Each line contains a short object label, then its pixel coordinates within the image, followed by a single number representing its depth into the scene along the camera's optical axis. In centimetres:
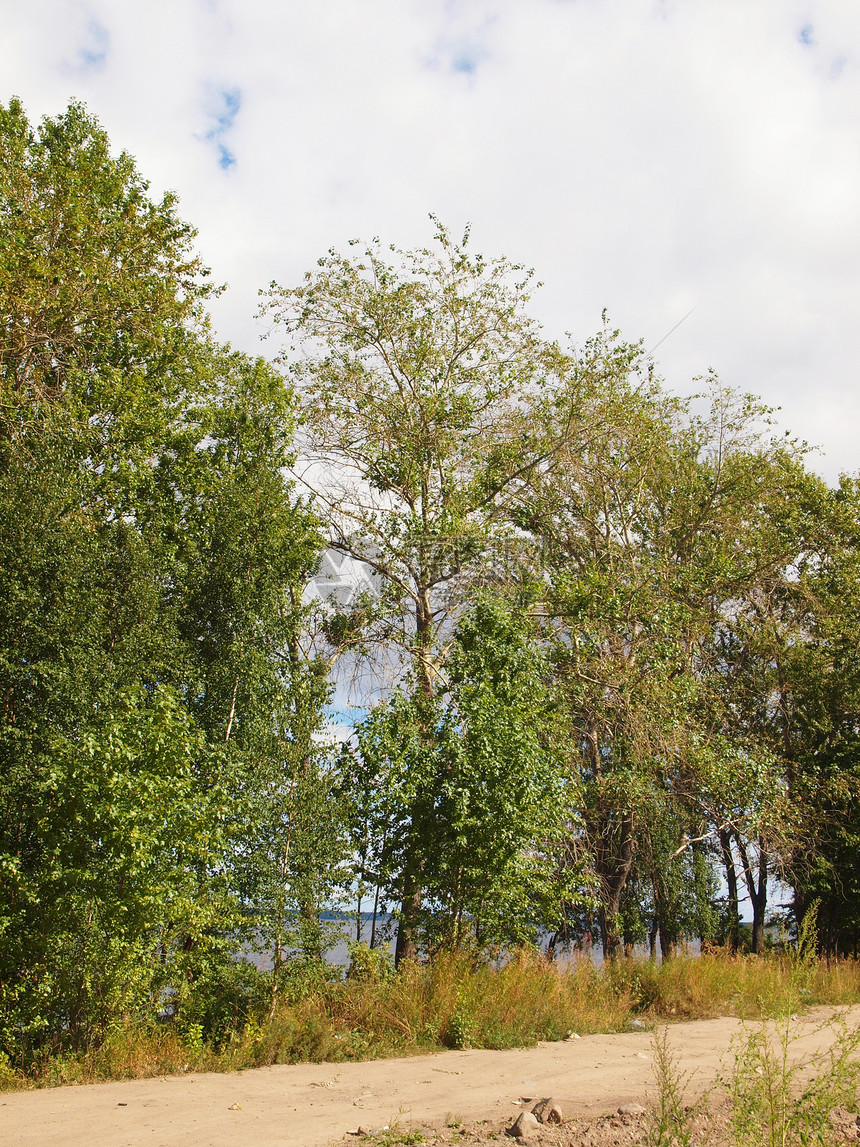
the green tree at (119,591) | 842
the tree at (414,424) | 1603
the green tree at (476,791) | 1091
